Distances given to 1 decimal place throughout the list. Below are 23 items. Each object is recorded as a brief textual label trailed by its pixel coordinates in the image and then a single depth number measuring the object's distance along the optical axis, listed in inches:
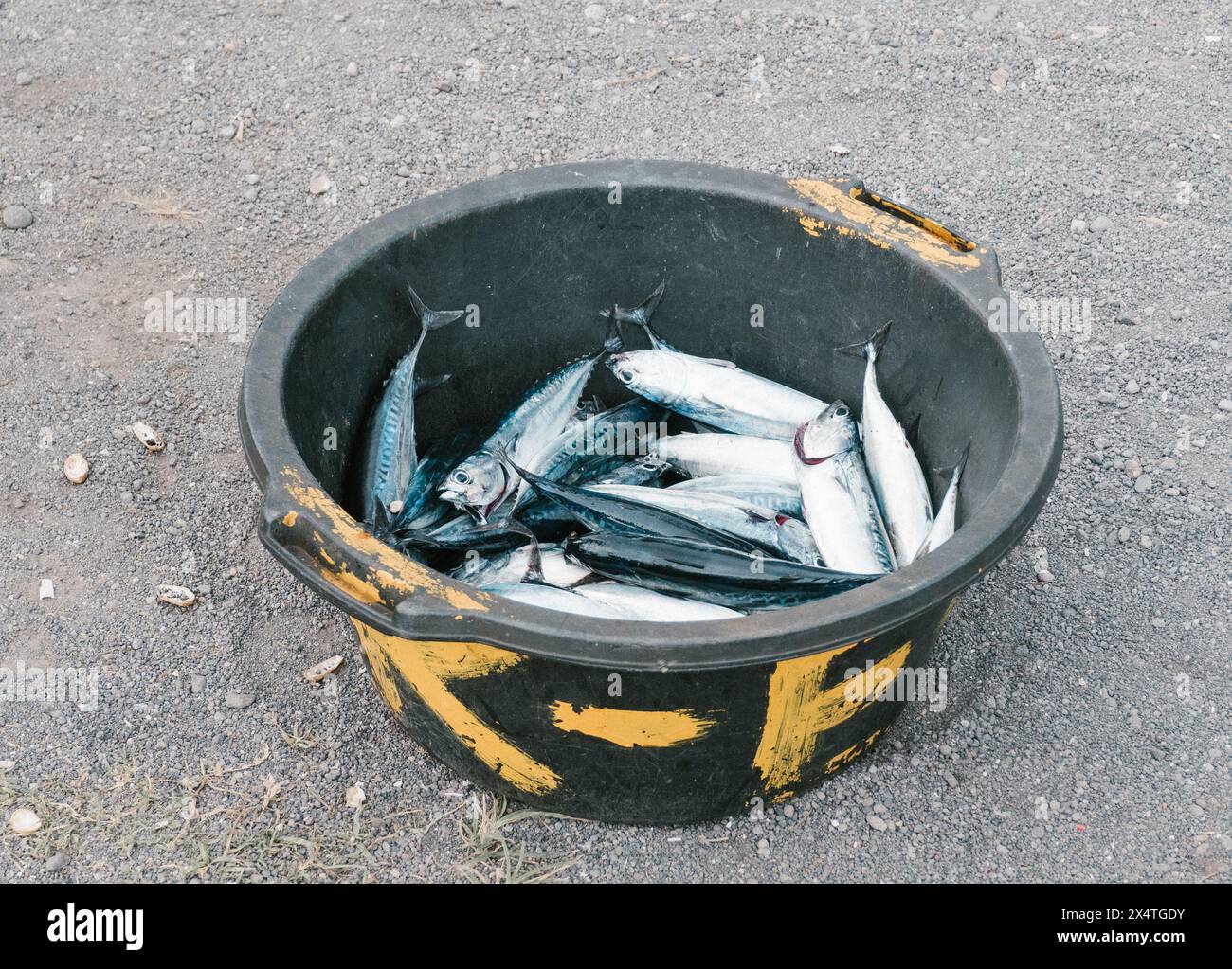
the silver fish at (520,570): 102.2
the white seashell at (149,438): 132.9
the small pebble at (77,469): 128.1
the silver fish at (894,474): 108.3
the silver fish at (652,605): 96.9
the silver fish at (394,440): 110.2
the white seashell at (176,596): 117.5
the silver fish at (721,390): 120.0
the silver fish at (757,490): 114.3
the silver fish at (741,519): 107.0
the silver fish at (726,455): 117.9
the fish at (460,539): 104.5
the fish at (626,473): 119.3
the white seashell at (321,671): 112.7
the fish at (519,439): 110.3
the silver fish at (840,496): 106.3
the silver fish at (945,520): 100.7
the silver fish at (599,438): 120.0
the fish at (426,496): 109.9
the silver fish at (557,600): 96.1
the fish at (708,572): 95.8
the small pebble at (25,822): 99.9
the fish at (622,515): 104.0
